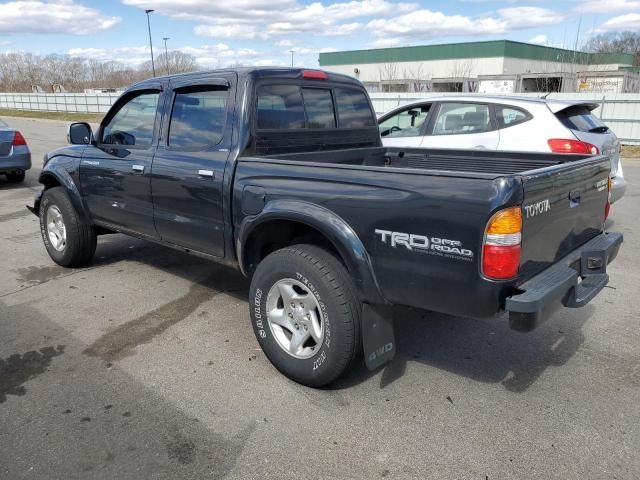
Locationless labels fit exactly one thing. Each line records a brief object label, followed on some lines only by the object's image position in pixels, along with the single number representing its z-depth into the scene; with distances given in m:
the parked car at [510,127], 6.33
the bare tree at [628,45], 62.97
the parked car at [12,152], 10.41
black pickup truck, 2.60
